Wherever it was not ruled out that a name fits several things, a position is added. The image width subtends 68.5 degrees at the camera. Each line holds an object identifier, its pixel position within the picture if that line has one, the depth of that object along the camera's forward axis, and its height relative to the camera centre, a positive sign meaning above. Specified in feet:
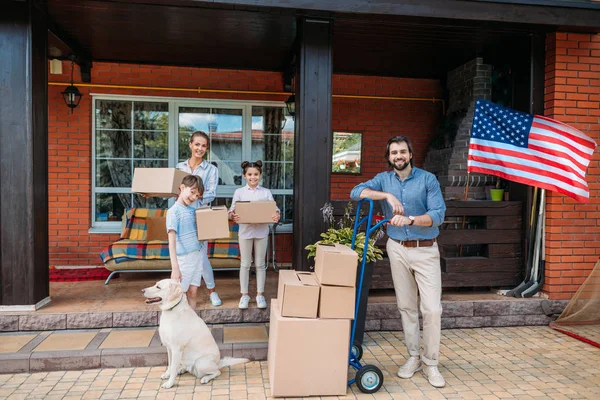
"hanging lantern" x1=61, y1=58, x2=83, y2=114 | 20.18 +4.08
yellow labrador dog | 10.70 -3.77
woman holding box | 14.44 +0.45
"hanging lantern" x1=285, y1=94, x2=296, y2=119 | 21.35 +4.02
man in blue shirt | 11.41 -1.68
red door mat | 18.90 -4.05
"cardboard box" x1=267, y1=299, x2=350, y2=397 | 10.46 -4.07
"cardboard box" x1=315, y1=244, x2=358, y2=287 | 10.52 -1.94
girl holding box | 14.76 -1.75
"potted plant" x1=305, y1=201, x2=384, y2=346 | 12.53 -1.90
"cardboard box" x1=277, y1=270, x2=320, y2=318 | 10.49 -2.69
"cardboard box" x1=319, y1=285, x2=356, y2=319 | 10.56 -2.77
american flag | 15.14 +1.37
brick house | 14.06 +4.29
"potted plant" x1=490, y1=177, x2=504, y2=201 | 17.94 -0.21
